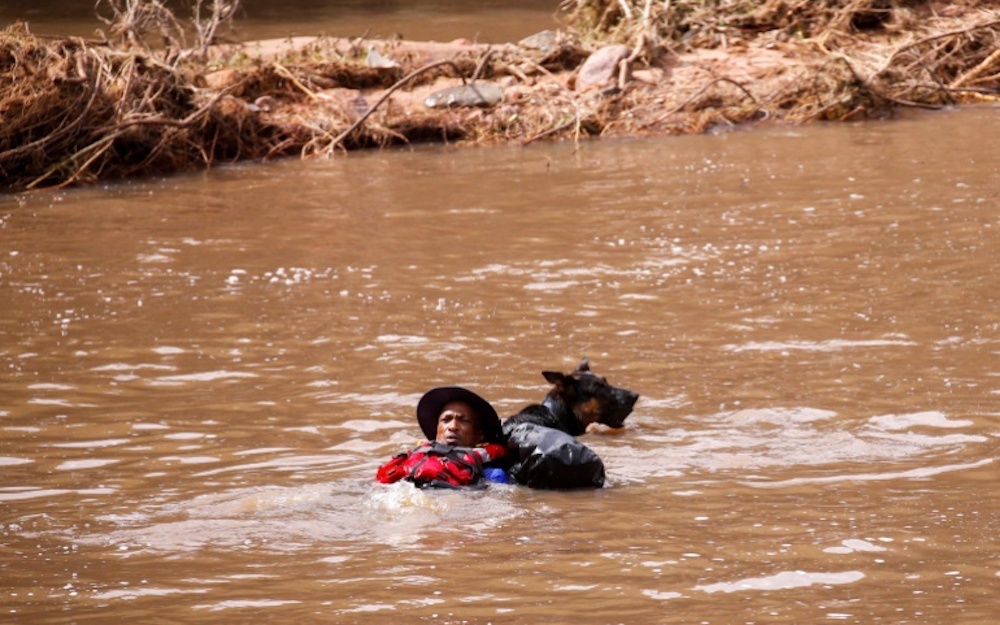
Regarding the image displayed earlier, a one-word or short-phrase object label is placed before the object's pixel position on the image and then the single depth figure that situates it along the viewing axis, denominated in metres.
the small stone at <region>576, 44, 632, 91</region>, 37.12
